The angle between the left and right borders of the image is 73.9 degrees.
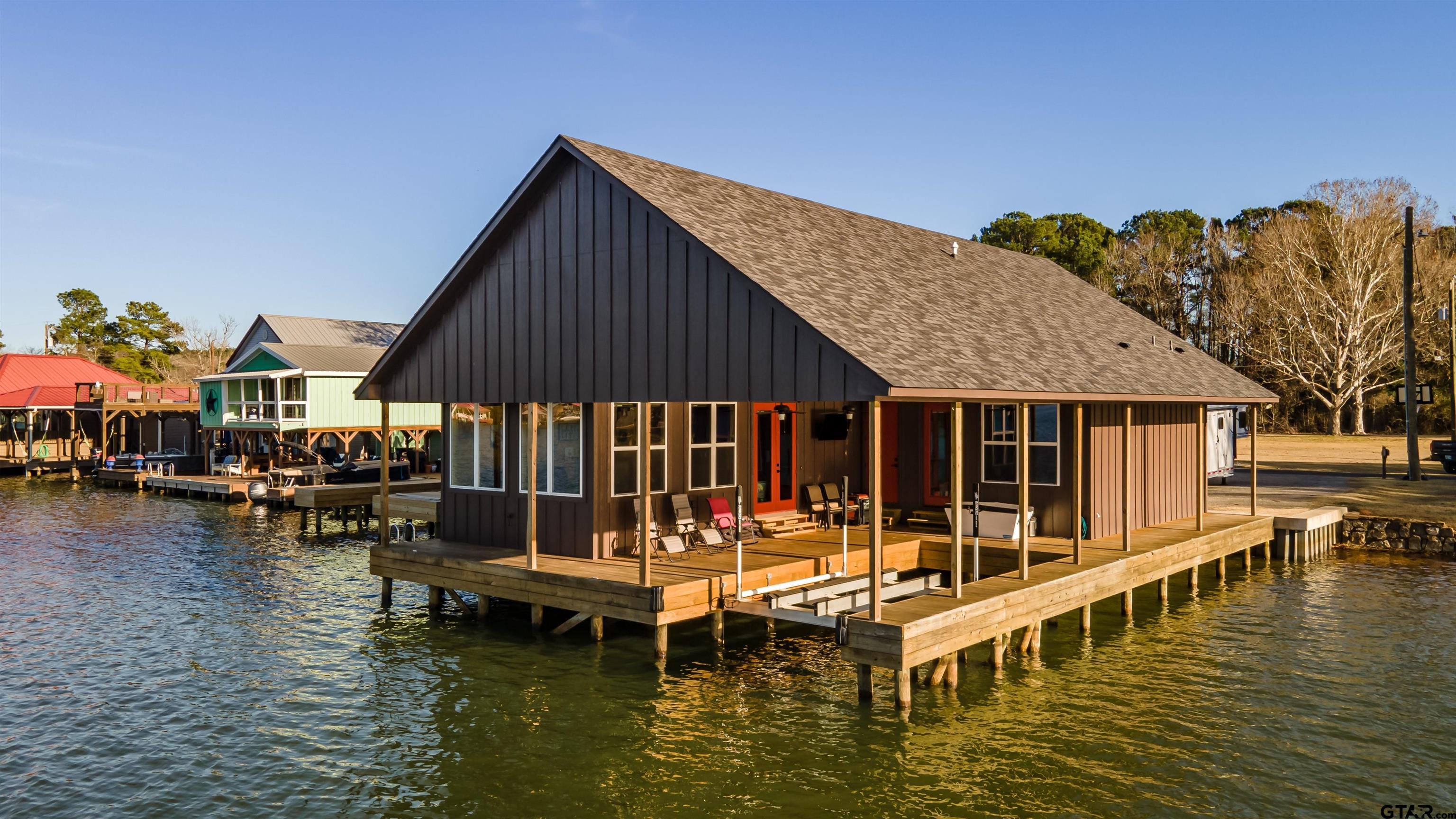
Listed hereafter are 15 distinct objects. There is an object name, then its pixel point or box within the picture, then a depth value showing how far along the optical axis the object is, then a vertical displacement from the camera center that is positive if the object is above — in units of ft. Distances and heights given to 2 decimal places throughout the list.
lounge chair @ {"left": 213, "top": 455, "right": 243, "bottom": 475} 131.95 -6.16
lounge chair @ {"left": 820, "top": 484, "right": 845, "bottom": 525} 59.31 -5.20
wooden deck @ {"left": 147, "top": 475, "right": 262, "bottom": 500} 116.88 -7.99
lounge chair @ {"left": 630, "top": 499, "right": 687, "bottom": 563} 48.19 -6.27
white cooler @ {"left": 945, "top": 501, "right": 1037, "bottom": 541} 52.37 -5.59
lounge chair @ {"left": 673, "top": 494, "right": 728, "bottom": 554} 50.08 -5.81
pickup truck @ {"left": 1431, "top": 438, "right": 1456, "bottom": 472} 101.04 -4.07
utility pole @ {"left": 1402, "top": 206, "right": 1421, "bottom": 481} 94.27 +3.31
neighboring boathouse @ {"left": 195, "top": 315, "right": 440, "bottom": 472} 127.34 +1.86
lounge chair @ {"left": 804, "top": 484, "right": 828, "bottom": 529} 59.47 -5.35
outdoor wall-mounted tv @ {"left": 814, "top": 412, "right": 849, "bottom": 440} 62.75 -0.52
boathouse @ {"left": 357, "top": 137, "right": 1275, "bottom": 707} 39.06 +0.08
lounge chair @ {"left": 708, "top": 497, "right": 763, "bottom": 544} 52.70 -5.66
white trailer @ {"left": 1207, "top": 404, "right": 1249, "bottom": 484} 98.89 -2.35
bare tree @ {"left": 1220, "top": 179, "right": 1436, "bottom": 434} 151.12 +19.99
